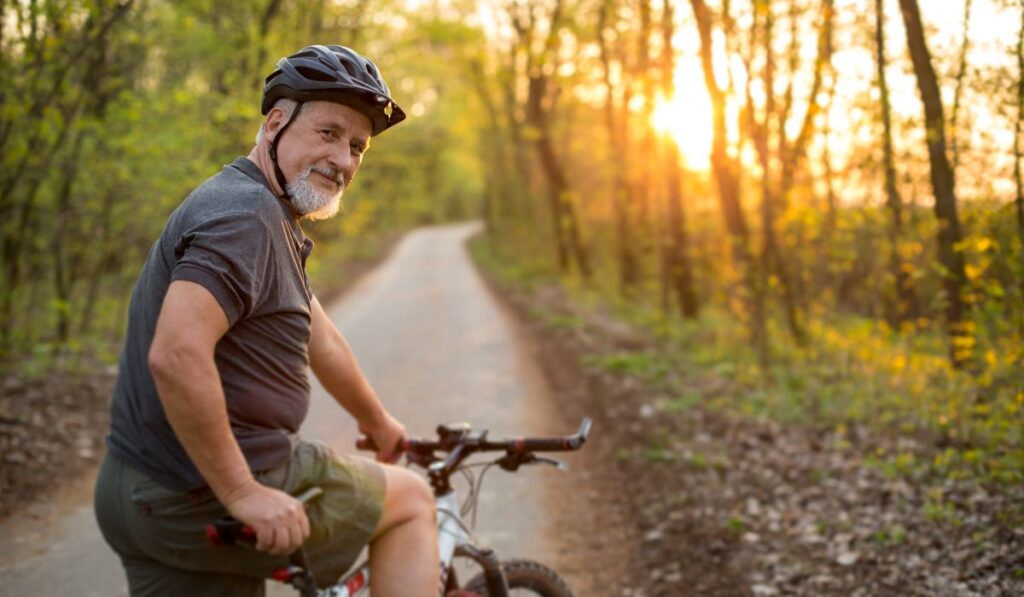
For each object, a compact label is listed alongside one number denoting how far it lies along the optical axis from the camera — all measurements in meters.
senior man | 1.90
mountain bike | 2.87
